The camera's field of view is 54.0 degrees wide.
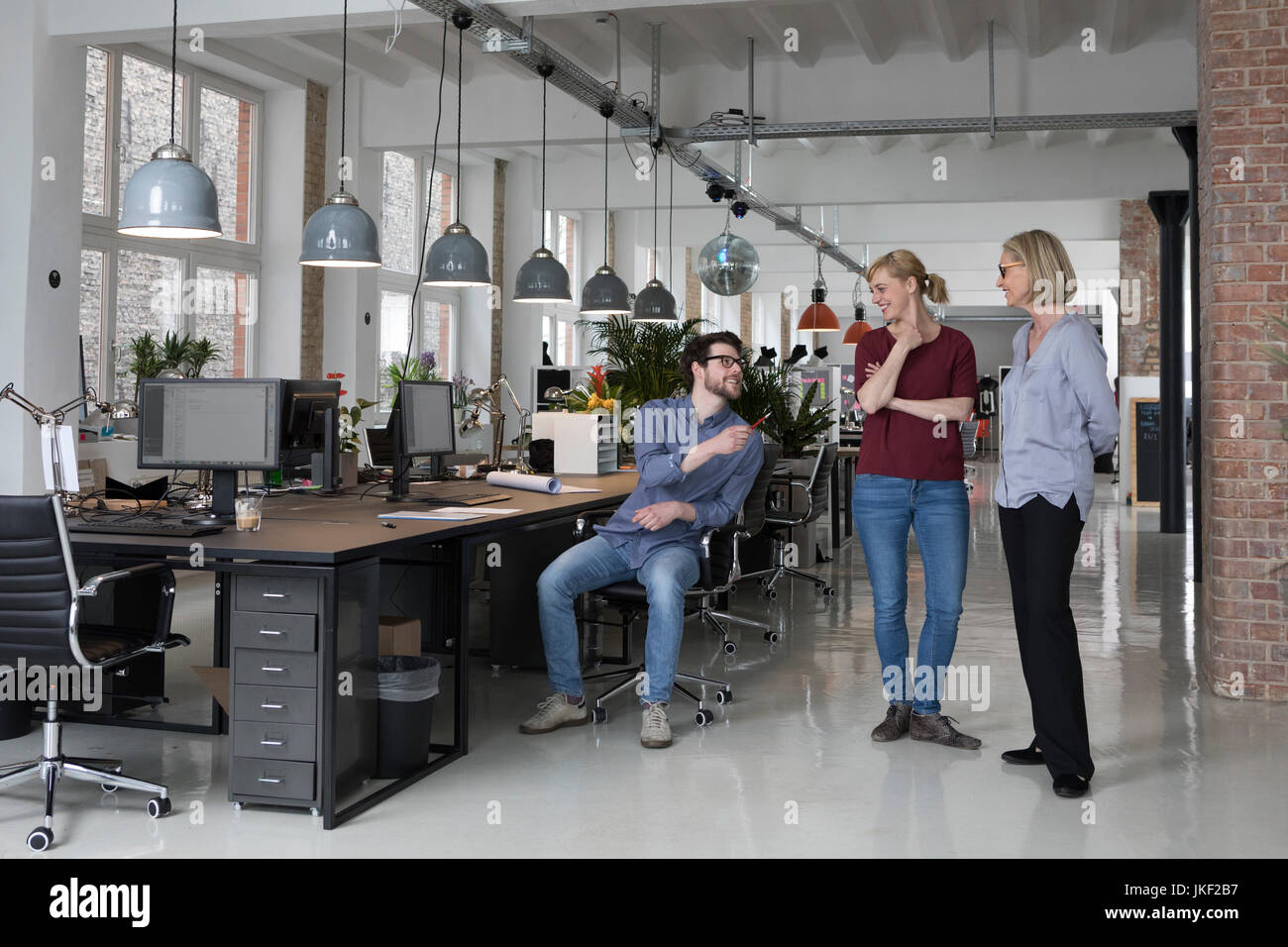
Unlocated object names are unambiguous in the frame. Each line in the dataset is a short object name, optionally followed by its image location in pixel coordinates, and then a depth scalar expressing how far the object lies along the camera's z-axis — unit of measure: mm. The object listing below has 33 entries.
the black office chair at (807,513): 7637
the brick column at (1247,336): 4934
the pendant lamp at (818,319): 13828
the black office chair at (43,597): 3170
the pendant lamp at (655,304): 9898
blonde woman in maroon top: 4113
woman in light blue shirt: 3662
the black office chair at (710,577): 4566
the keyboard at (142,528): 3662
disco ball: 9438
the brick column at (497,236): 13469
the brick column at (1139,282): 14344
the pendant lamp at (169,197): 4250
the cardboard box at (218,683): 3984
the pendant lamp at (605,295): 8500
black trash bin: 3746
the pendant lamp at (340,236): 5094
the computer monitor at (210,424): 4242
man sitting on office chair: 4375
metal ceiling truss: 6570
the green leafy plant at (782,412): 8539
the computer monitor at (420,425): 4988
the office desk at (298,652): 3373
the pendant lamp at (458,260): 6168
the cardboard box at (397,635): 4203
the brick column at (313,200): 10125
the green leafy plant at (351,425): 6282
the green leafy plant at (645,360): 7758
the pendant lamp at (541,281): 7234
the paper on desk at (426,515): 4273
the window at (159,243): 8633
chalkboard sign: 14078
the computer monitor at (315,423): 5246
